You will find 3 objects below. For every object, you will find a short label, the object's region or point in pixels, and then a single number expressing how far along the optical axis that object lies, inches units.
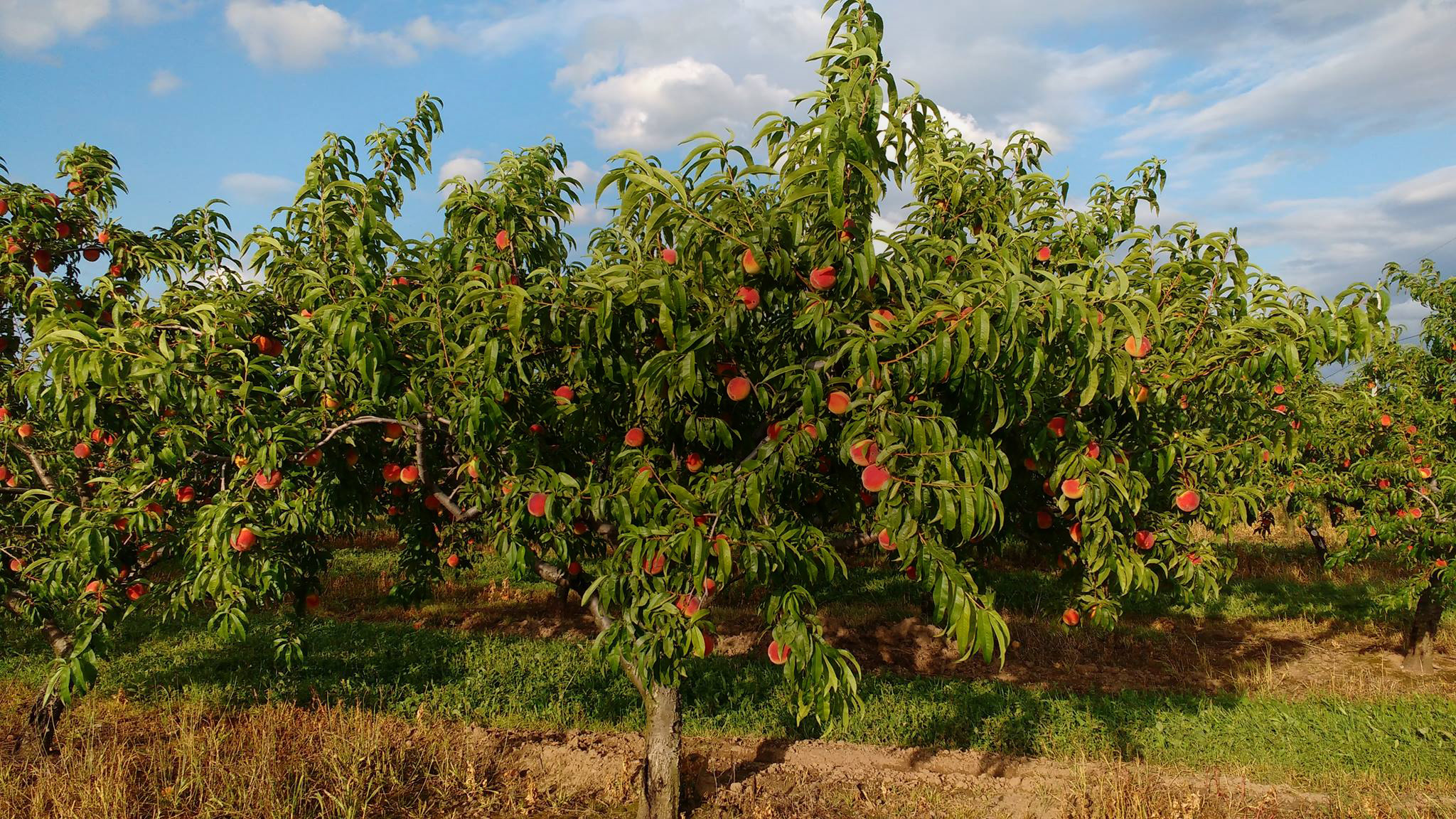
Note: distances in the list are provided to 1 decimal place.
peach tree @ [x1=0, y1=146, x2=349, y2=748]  121.2
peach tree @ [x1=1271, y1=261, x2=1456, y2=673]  274.5
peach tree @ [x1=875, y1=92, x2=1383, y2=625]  101.3
